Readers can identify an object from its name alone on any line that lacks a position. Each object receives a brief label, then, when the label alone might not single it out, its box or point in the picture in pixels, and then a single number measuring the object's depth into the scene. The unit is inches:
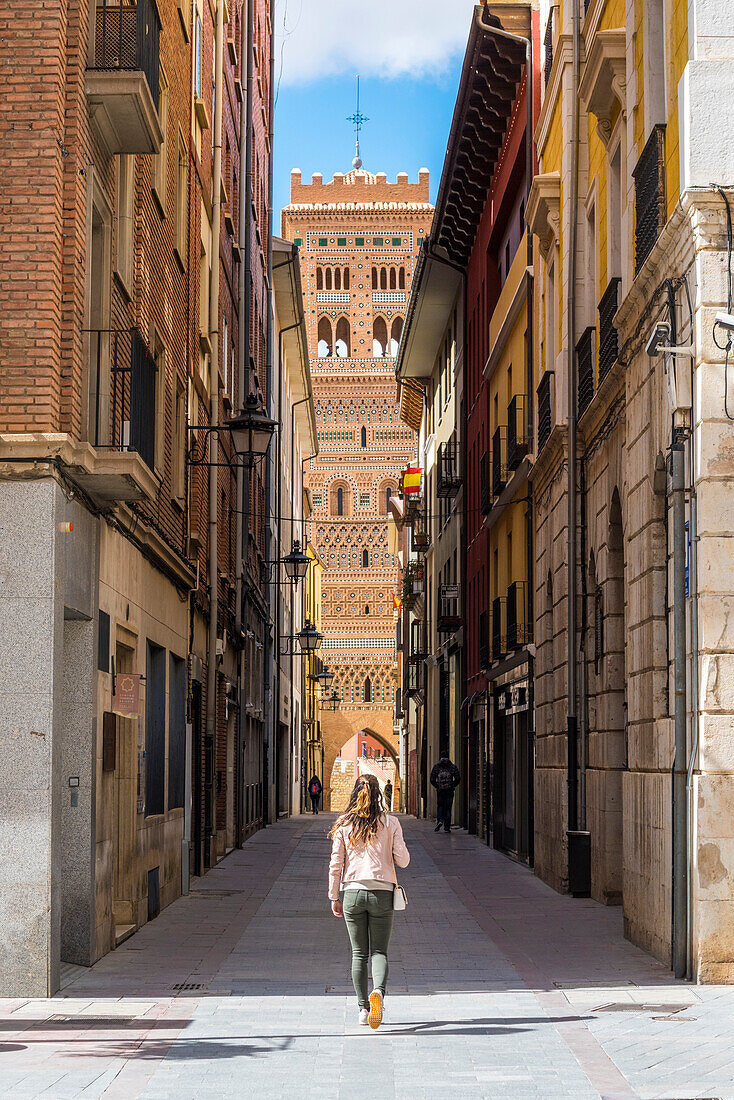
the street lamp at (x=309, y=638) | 1653.5
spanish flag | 2034.9
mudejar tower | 3415.4
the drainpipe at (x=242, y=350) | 1130.0
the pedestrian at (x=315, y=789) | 2292.9
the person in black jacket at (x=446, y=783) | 1323.8
